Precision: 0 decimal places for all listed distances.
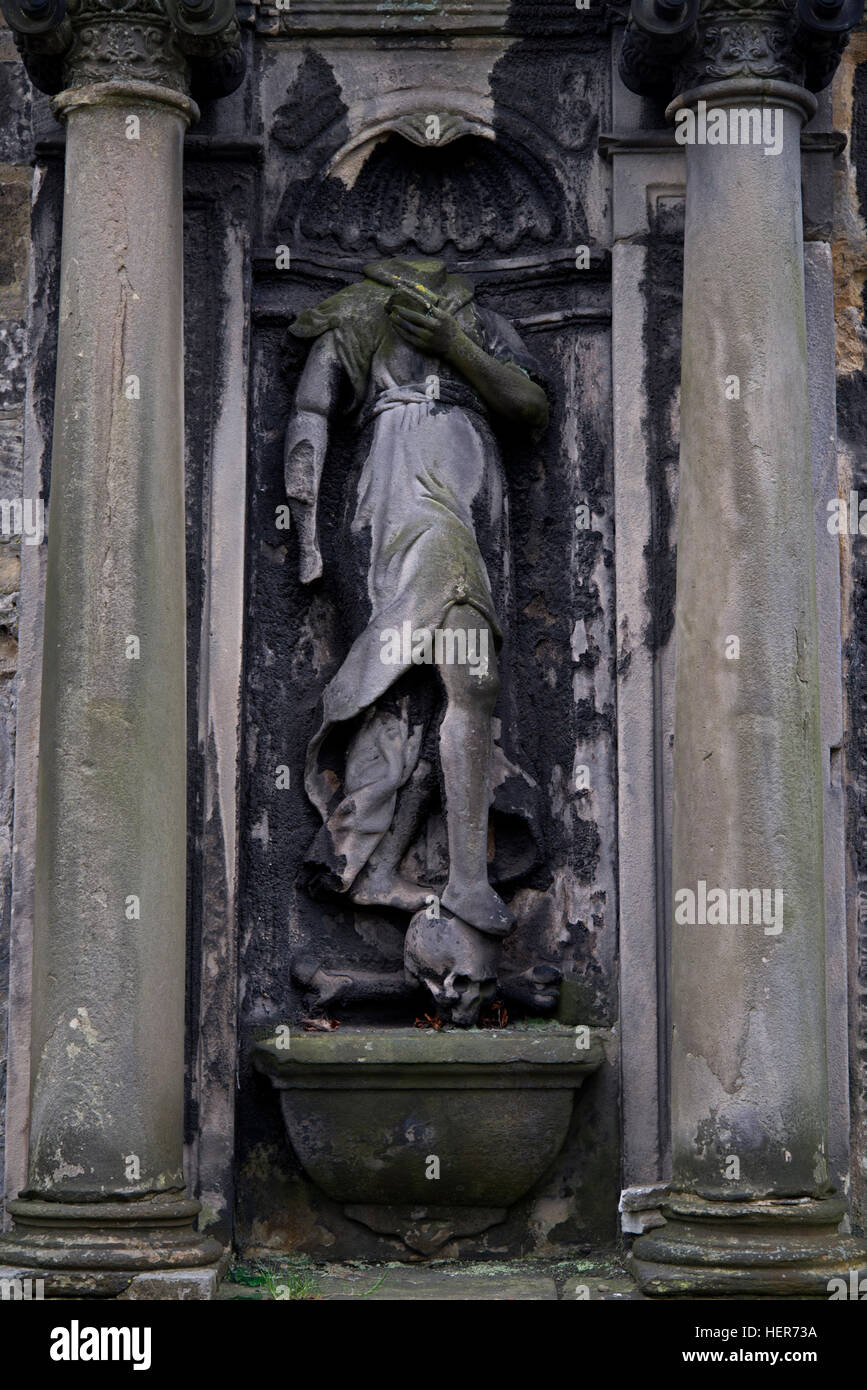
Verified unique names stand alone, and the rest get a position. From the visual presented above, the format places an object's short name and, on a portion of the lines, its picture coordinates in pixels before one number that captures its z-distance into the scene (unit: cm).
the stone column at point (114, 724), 633
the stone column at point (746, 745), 634
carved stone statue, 732
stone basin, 692
